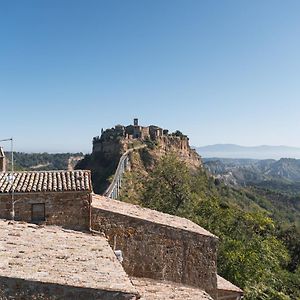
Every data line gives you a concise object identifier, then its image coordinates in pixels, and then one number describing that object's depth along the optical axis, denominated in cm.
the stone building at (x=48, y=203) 1345
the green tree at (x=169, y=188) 2934
